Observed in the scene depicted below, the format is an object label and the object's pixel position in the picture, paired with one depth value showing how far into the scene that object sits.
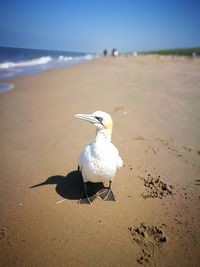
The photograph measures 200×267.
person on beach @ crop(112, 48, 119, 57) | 49.42
